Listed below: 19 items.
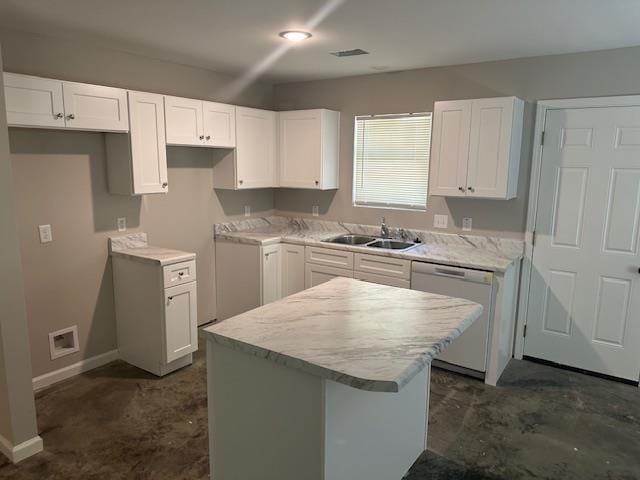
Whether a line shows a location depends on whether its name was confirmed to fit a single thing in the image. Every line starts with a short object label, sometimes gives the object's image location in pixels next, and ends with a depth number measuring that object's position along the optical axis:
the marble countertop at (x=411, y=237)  3.57
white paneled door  3.38
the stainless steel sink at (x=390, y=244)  4.27
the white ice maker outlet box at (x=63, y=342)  3.40
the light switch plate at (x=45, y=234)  3.23
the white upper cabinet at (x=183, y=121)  3.67
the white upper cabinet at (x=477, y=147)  3.48
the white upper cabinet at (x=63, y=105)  2.75
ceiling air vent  3.48
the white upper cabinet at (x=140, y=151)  3.40
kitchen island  1.68
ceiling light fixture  3.00
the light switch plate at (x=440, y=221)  4.17
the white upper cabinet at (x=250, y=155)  4.34
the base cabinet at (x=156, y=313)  3.43
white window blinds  4.30
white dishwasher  3.41
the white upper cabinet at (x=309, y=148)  4.51
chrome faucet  4.45
